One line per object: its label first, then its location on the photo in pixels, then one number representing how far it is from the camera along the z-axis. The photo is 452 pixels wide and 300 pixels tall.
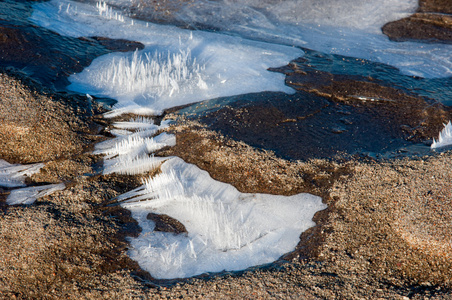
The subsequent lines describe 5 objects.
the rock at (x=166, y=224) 4.54
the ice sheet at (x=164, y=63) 6.50
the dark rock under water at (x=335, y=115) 5.55
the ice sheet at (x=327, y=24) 7.86
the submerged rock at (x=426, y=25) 8.61
